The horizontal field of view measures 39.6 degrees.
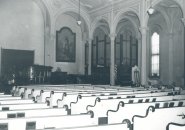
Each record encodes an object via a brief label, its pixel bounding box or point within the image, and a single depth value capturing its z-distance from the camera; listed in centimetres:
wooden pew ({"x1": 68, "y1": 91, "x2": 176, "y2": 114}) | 618
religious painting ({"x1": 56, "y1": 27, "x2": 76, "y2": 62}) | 2159
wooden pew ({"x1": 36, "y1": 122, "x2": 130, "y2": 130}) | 273
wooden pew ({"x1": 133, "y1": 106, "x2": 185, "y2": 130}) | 409
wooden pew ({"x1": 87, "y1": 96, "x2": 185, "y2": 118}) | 564
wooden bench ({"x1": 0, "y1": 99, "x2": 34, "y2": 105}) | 566
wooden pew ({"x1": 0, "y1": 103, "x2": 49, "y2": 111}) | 480
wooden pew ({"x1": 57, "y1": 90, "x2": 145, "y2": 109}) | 698
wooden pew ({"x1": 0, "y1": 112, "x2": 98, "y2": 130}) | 332
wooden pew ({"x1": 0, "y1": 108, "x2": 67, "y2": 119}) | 403
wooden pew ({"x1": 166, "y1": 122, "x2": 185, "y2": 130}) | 311
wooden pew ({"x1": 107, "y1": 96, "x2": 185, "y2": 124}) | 488
